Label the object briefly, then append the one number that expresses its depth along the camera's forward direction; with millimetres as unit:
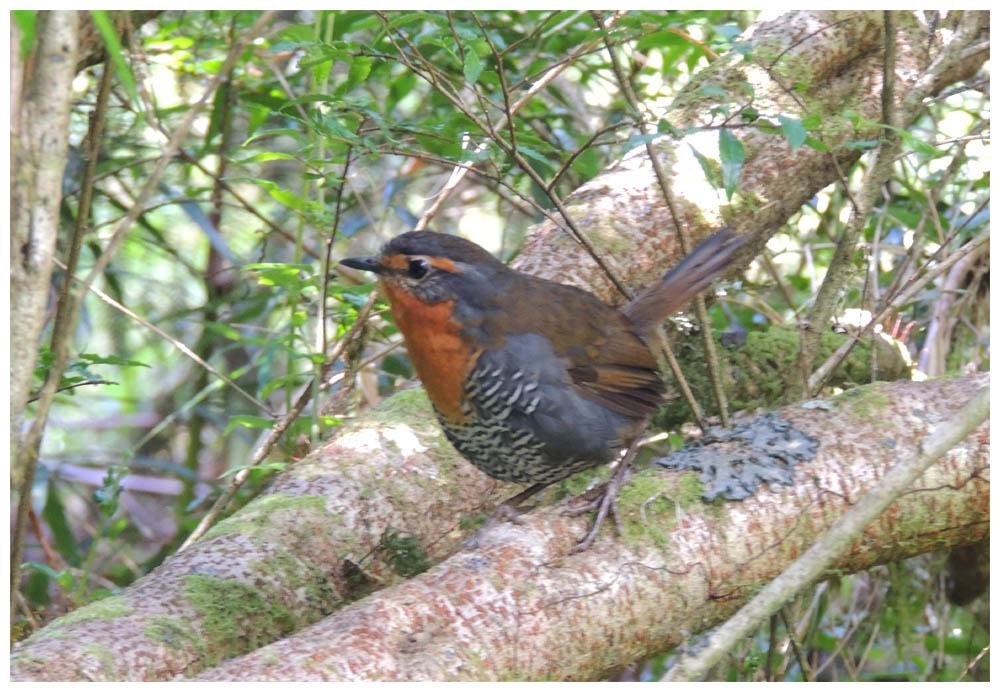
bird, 6316
